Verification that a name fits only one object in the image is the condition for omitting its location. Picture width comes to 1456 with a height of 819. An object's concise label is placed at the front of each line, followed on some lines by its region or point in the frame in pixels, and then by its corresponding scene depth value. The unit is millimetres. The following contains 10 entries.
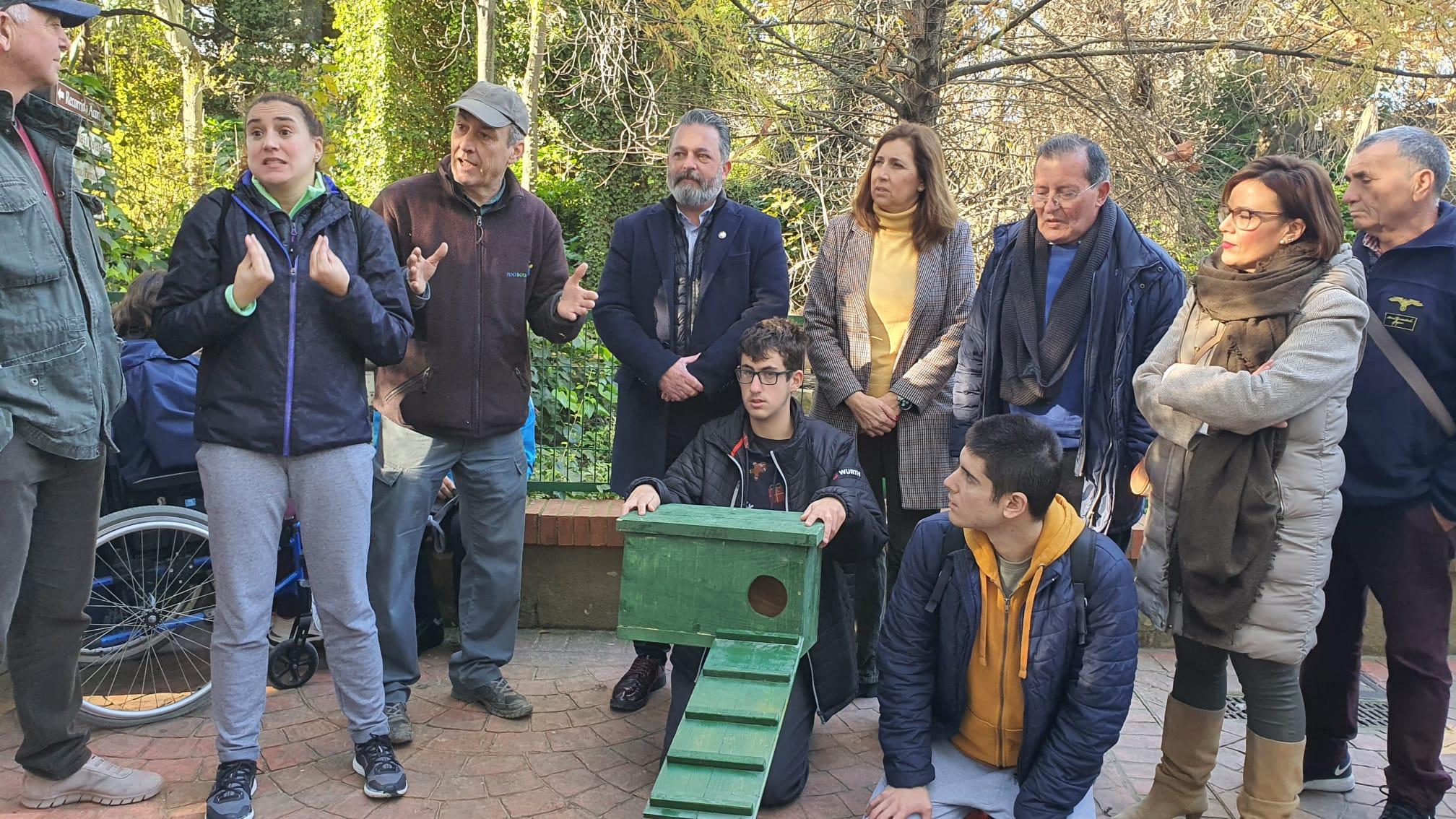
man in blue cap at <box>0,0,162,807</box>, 2930
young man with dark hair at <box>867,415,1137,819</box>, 2947
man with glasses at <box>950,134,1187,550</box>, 3467
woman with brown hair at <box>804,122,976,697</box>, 3982
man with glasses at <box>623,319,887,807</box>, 3502
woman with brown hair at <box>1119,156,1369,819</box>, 2939
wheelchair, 3902
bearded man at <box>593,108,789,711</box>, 4020
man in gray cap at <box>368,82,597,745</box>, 3791
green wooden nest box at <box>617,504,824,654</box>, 3184
